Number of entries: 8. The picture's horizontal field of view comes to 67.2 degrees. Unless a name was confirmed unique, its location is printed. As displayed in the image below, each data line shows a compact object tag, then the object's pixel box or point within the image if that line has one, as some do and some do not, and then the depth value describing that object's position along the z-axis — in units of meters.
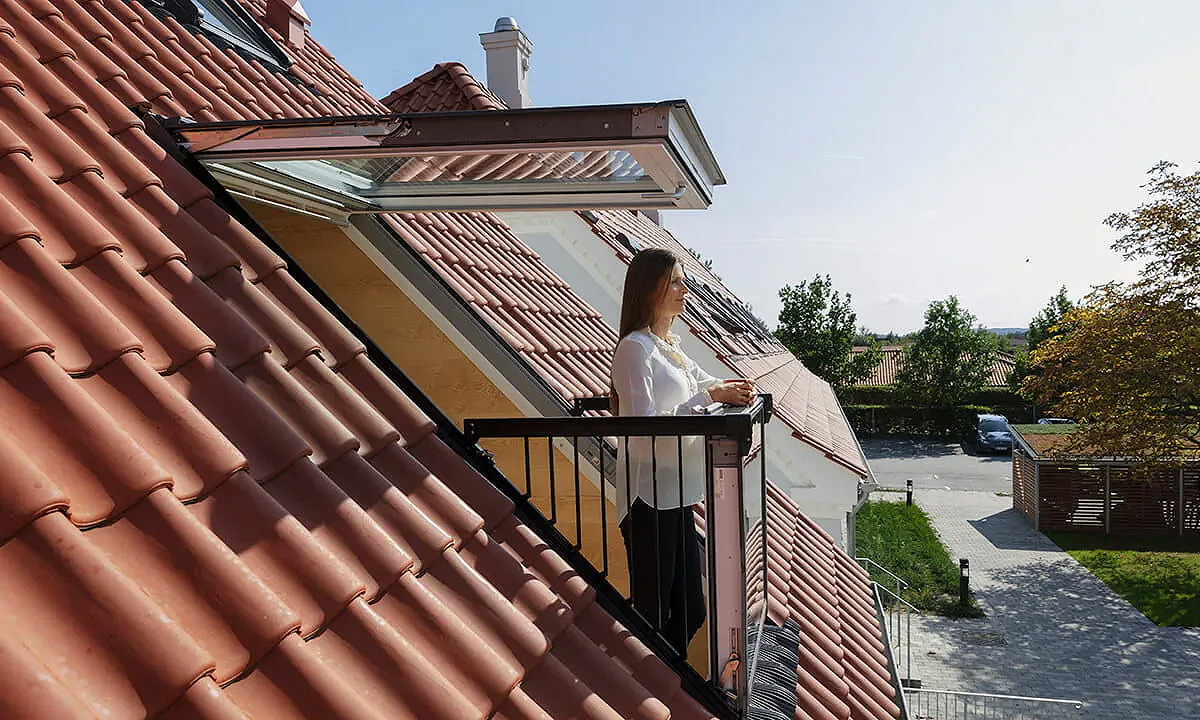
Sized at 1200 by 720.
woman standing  3.04
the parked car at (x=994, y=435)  42.84
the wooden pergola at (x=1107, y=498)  26.09
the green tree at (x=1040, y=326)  47.34
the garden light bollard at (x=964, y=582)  19.00
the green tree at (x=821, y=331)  48.56
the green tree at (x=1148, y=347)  19.59
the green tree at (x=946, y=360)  48.19
